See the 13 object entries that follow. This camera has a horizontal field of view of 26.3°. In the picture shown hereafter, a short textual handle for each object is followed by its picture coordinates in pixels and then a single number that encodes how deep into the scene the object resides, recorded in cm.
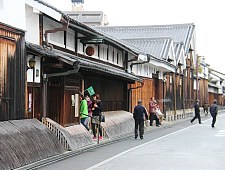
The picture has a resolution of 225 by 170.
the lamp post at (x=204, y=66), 7654
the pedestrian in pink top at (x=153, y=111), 3386
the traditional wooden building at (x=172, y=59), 4294
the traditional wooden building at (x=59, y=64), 1617
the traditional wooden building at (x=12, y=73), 1351
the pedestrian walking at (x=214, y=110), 3196
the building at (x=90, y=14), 10750
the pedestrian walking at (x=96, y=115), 2027
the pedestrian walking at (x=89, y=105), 2058
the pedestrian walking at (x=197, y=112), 3697
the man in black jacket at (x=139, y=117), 2236
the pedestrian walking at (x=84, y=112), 1964
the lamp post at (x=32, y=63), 1554
